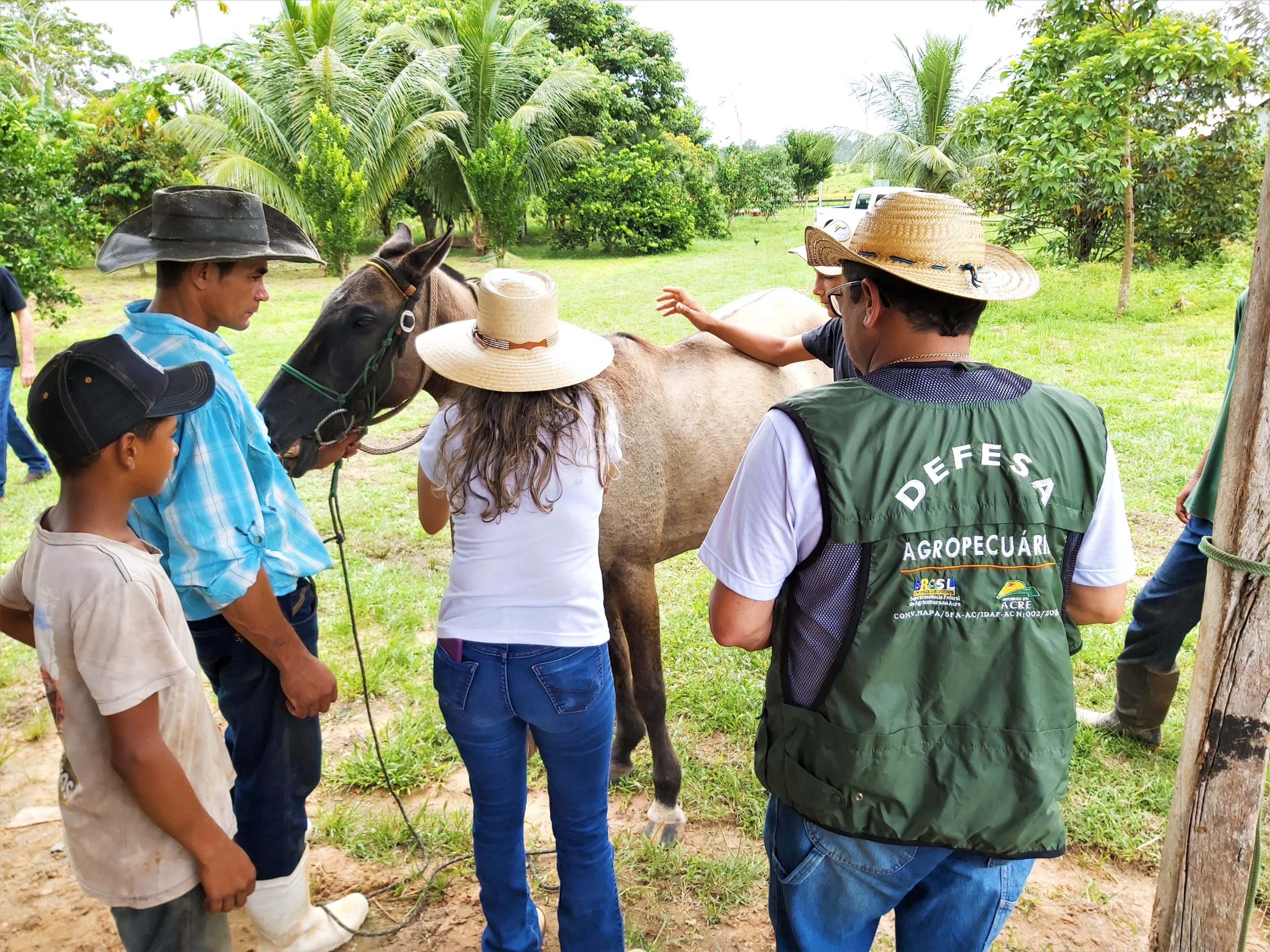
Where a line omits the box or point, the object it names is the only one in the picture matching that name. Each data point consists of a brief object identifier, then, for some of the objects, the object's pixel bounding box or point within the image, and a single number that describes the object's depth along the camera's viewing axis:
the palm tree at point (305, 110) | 18.94
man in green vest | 1.60
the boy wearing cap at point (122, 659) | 1.75
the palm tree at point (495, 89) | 21.97
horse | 3.49
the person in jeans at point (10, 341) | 6.66
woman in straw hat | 2.13
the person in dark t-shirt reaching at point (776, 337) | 3.51
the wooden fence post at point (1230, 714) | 1.93
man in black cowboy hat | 2.15
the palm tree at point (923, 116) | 22.34
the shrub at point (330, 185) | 17.64
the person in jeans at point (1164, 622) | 3.34
